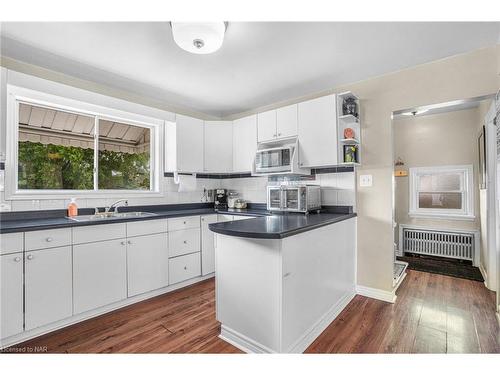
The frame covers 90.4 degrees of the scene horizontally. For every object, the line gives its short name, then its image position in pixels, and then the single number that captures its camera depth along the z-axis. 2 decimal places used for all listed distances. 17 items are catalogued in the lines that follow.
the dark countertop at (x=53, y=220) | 1.93
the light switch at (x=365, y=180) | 2.77
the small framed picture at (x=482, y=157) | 2.97
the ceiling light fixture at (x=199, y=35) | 1.68
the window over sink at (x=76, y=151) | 2.42
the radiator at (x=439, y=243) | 3.85
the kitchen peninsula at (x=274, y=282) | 1.67
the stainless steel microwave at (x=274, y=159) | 2.96
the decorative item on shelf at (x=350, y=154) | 2.66
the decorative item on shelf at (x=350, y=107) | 2.69
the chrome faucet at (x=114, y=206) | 2.88
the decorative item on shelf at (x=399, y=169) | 4.45
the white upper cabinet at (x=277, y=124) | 3.04
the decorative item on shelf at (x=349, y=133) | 2.71
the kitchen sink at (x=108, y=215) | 2.51
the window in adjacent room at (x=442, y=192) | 3.97
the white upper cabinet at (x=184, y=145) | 3.32
